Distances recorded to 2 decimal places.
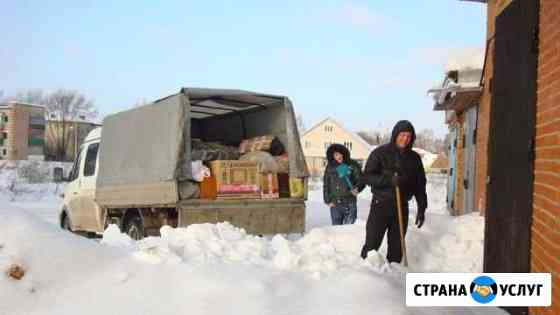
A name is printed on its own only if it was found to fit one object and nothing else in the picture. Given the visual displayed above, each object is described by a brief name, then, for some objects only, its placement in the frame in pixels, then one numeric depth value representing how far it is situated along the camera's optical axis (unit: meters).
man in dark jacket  6.06
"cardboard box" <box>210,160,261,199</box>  8.41
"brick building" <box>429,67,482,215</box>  10.59
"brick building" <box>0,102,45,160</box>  79.38
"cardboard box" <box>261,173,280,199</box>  8.68
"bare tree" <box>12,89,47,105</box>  94.49
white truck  8.13
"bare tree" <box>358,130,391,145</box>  93.71
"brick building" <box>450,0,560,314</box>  3.60
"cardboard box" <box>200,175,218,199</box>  8.28
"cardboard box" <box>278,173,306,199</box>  8.75
